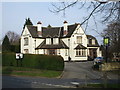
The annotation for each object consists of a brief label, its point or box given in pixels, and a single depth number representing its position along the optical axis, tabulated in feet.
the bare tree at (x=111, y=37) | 81.61
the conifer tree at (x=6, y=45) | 136.47
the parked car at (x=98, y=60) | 80.37
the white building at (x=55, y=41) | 115.73
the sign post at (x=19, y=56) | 75.82
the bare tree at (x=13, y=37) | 218.94
